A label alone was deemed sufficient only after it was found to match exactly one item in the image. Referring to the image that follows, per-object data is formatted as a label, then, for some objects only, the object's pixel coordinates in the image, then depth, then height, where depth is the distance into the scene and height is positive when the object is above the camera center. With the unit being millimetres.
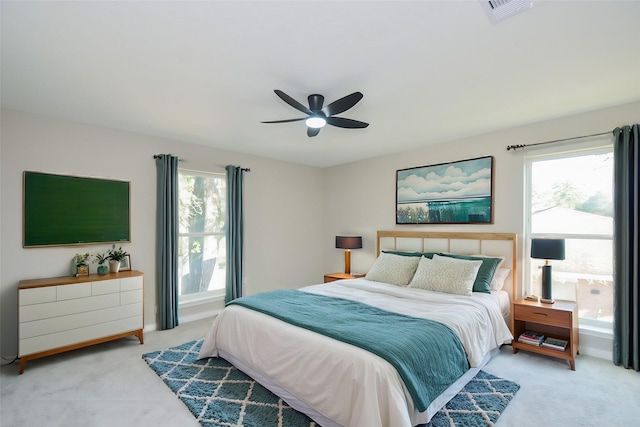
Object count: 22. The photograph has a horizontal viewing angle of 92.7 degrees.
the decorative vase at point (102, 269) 3409 -627
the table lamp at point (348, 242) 5094 -488
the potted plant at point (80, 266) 3356 -581
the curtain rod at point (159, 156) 4016 +739
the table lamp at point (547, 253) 3062 -413
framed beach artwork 3891 +277
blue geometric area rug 2129 -1446
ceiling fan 2355 +857
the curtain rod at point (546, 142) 3079 +788
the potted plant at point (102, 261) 3418 -563
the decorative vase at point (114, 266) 3553 -614
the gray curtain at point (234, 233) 4629 -304
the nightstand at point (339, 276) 4910 -1032
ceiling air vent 1596 +1100
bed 1828 -923
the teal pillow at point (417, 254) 4094 -566
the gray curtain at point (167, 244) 3982 -403
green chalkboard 3184 +36
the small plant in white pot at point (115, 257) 3555 -527
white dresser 2840 -1002
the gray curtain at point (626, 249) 2811 -338
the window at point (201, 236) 4380 -339
